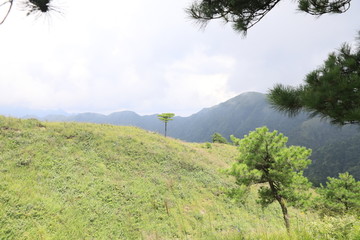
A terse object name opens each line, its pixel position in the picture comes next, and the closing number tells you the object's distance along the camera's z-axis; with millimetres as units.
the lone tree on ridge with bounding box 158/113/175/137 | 47412
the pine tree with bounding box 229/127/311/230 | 9156
